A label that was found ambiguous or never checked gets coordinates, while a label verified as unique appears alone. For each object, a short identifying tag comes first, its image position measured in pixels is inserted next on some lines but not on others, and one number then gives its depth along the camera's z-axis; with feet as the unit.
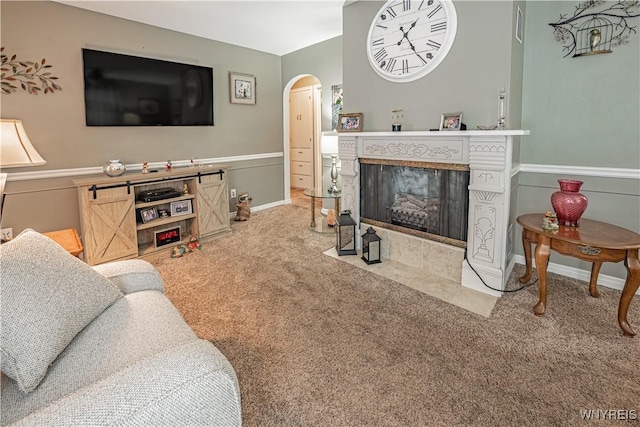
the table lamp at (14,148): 6.45
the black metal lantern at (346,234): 10.94
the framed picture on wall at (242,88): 15.30
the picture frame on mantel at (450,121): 8.30
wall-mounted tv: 10.94
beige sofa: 2.61
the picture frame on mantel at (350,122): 10.51
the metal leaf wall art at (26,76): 9.62
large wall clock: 8.47
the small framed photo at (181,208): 12.19
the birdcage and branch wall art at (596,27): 7.57
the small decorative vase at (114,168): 10.91
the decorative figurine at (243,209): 15.62
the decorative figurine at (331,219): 14.34
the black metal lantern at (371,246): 10.27
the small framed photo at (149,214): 11.48
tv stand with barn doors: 10.07
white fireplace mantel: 7.80
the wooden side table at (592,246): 6.37
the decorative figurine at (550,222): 7.10
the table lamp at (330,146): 13.34
